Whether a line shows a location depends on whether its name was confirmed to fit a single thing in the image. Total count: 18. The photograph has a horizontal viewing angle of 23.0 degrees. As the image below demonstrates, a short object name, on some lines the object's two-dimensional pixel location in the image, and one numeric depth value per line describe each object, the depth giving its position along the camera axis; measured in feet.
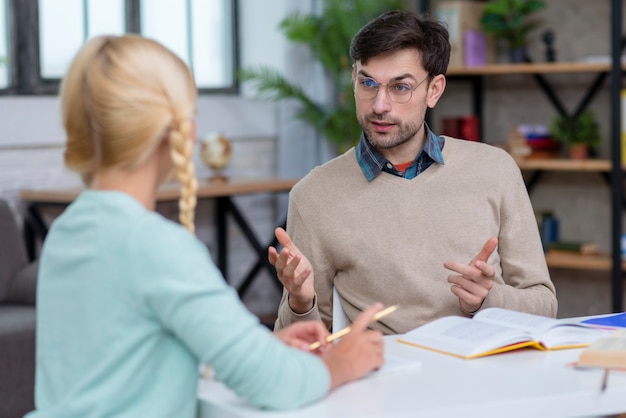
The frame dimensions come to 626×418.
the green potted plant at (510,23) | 22.14
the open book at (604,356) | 7.89
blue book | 9.61
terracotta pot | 21.66
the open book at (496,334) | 8.44
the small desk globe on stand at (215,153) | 23.05
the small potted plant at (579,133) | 21.68
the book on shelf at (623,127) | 20.59
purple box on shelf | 22.78
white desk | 6.83
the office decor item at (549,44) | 22.03
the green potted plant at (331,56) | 23.85
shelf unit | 20.51
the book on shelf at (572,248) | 21.74
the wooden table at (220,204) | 20.19
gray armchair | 16.59
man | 10.98
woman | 6.28
